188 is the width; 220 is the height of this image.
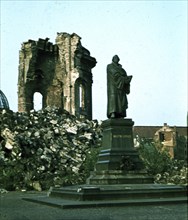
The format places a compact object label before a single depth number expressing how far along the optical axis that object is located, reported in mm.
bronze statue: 12789
